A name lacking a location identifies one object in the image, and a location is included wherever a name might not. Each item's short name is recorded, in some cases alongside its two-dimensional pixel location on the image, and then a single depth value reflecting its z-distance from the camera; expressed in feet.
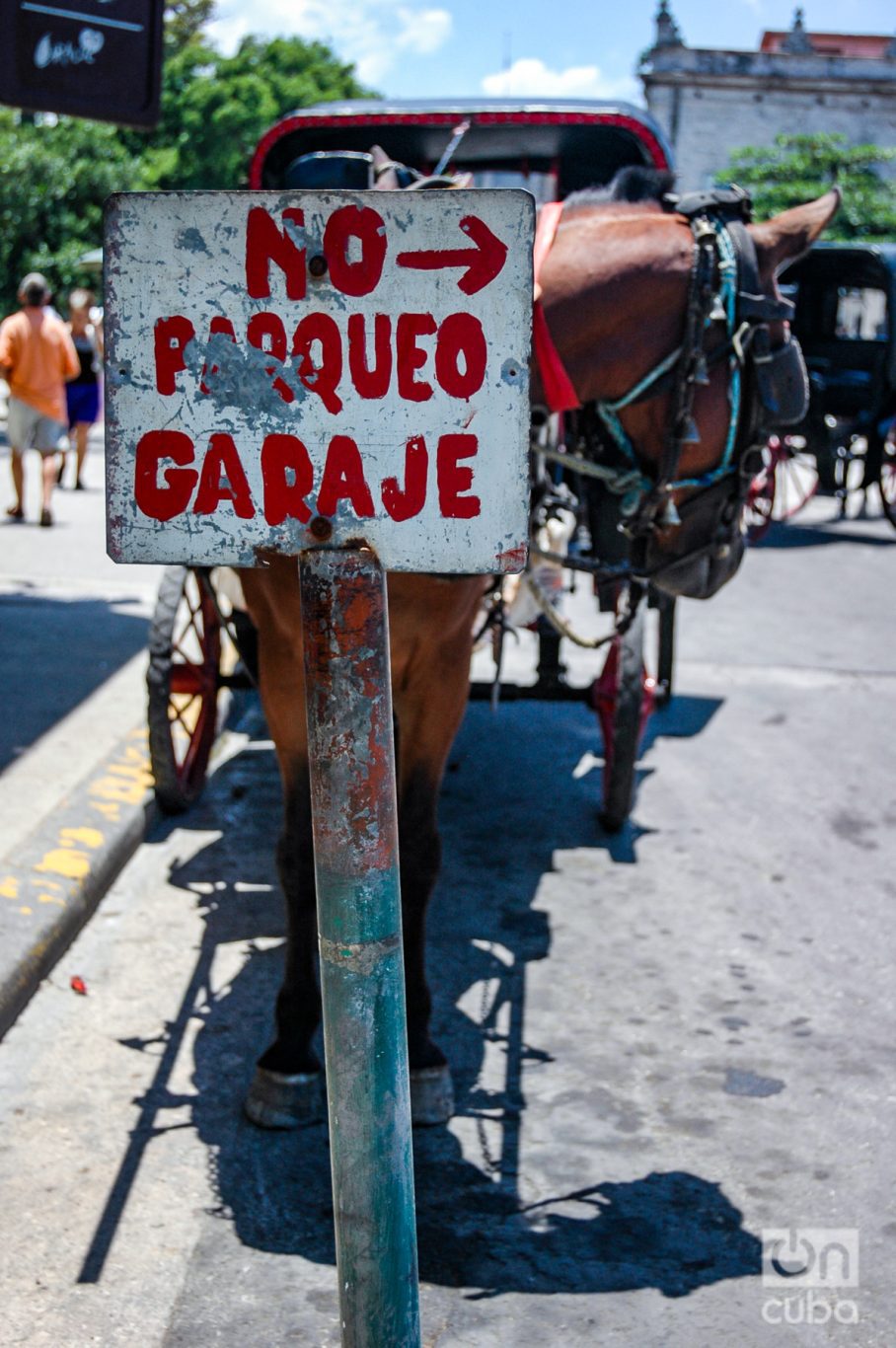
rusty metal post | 6.10
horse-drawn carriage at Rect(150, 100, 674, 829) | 16.22
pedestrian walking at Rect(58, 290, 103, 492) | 42.04
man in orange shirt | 34.73
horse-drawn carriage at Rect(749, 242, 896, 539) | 41.65
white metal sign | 5.89
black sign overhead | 13.50
